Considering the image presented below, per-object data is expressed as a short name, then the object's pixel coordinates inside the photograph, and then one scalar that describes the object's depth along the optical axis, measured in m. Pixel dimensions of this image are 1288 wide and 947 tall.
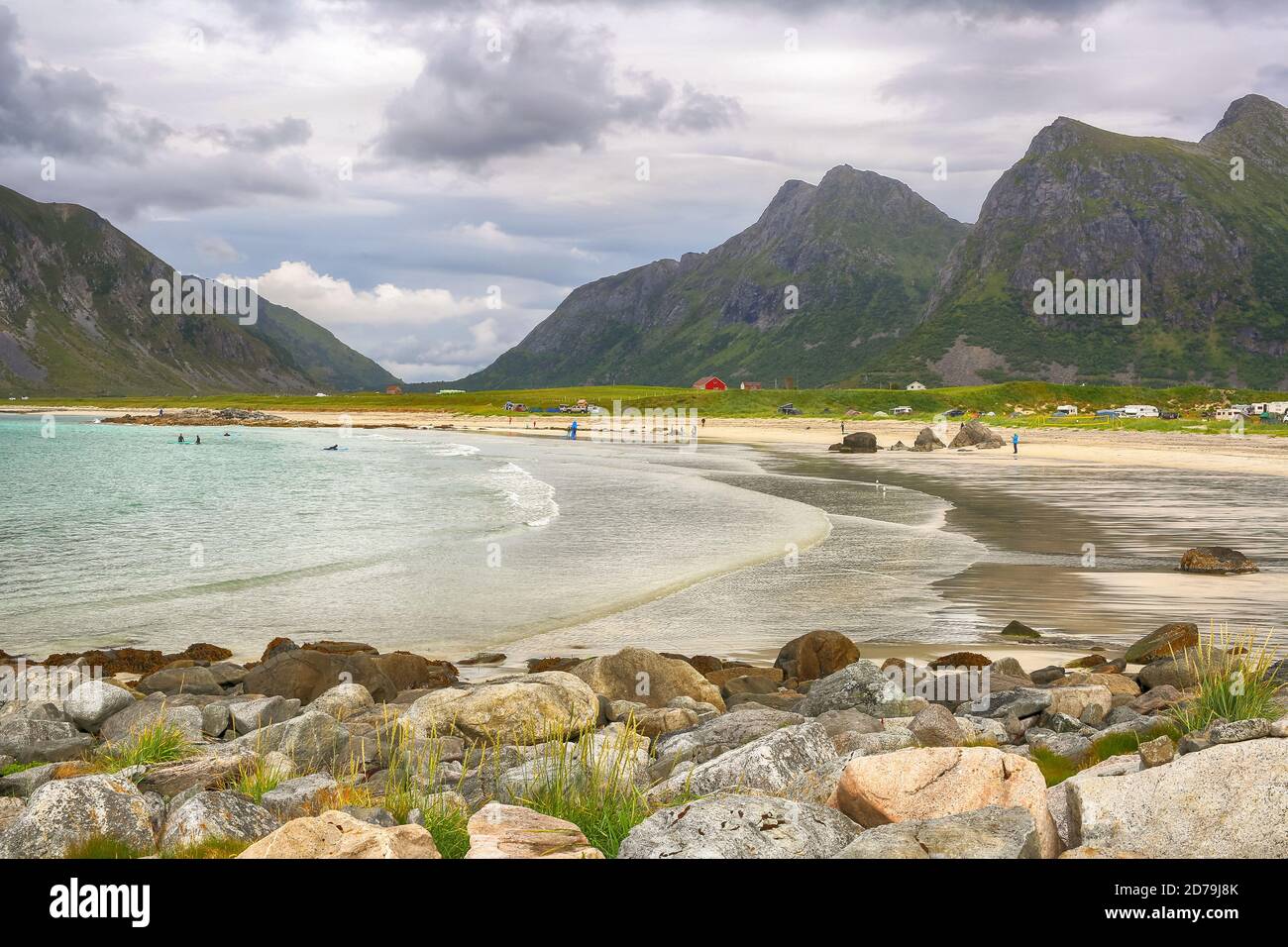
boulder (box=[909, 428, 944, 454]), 88.56
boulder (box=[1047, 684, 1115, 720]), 11.59
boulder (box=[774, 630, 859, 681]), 15.62
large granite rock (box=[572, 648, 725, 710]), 13.88
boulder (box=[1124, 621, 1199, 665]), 15.28
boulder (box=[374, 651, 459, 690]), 15.59
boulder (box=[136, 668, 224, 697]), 15.40
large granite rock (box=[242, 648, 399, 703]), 14.77
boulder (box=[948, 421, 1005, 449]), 87.81
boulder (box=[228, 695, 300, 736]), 12.48
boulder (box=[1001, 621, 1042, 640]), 18.28
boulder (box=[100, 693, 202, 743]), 11.73
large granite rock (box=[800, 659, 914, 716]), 12.12
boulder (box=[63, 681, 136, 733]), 12.89
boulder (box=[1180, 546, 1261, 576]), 23.72
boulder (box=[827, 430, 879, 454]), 87.38
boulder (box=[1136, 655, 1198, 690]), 12.66
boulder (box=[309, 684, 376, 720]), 12.84
